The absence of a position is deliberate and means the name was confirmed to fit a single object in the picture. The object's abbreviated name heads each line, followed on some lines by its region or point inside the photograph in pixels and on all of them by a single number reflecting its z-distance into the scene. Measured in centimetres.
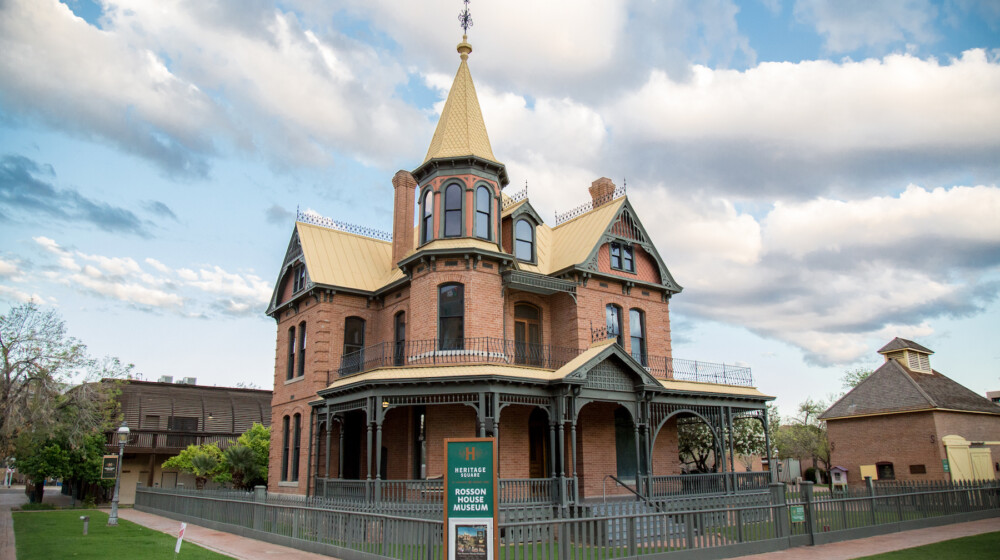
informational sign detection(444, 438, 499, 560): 964
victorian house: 1975
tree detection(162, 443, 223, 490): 3150
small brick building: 3166
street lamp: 2266
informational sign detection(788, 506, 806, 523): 1633
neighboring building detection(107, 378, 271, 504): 3925
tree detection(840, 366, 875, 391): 5756
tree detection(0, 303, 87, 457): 2970
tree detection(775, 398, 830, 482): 5194
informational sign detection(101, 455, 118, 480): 2306
